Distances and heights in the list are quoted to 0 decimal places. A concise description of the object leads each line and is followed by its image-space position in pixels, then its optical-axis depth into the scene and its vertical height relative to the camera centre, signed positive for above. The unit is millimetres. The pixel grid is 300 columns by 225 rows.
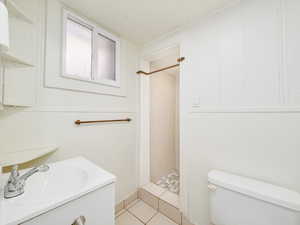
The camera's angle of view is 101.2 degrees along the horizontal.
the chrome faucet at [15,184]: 583 -352
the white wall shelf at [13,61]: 744 +345
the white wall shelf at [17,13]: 754 +658
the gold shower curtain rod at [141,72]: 1726 +582
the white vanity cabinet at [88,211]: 509 -462
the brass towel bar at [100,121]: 1143 -84
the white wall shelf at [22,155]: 757 -289
